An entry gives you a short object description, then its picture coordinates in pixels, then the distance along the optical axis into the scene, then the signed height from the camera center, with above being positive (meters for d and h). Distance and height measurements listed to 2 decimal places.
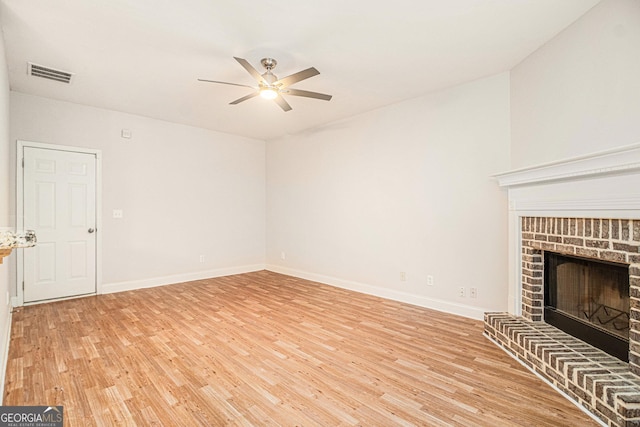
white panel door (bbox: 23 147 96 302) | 3.98 -0.11
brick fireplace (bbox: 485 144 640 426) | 1.82 -0.28
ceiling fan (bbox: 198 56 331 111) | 2.79 +1.27
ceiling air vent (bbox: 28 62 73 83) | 3.19 +1.55
